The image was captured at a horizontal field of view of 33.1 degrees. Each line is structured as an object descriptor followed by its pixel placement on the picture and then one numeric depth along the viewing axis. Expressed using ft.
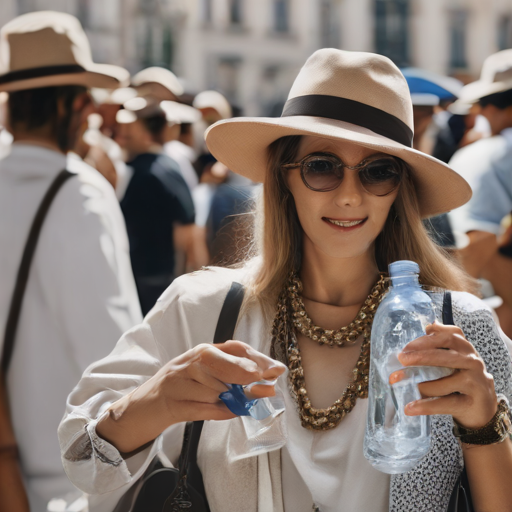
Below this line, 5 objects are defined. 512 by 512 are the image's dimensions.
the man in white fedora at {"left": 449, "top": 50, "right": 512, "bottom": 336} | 16.12
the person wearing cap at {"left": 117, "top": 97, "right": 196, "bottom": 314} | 18.92
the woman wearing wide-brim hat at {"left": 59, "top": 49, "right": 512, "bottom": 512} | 6.93
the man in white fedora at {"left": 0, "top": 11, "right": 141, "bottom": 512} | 10.02
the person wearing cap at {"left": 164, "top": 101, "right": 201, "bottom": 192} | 26.61
